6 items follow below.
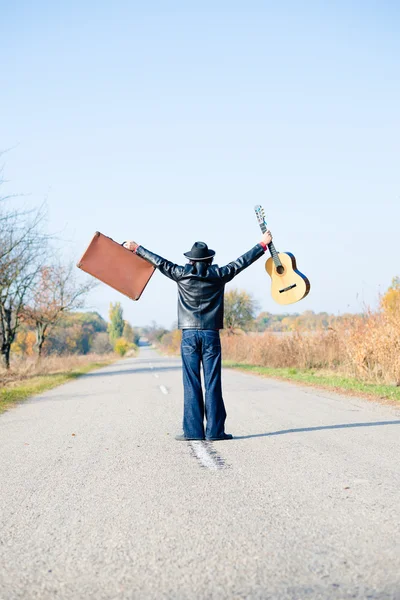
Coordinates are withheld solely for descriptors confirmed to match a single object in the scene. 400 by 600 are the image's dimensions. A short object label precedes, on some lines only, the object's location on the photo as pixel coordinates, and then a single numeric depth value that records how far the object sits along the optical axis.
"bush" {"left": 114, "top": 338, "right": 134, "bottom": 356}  87.33
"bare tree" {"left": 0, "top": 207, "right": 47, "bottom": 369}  22.23
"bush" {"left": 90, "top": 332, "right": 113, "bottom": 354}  112.64
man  7.35
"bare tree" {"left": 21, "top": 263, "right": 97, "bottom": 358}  33.94
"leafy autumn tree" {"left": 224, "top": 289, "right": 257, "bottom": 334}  67.81
